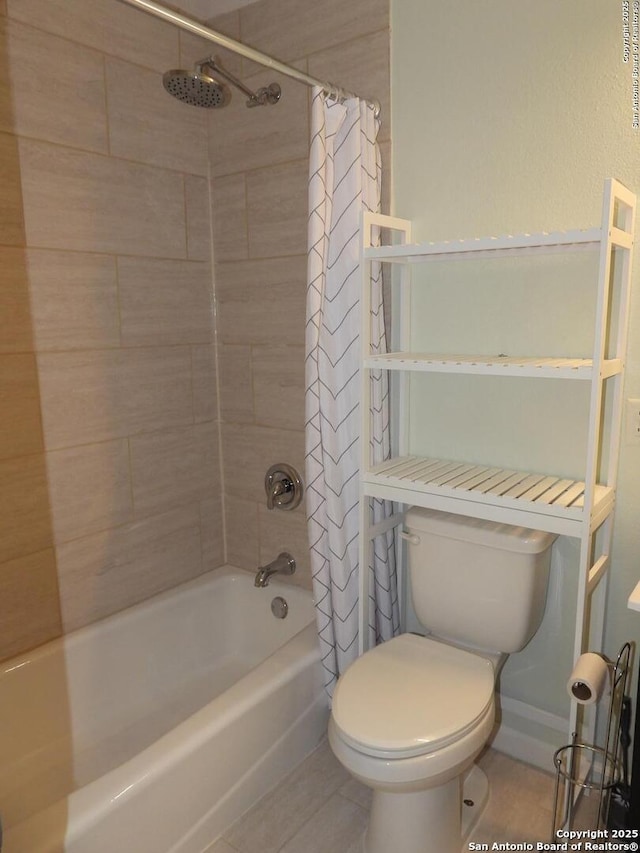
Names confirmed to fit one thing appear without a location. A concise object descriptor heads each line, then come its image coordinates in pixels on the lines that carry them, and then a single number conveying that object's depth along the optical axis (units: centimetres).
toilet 139
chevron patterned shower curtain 174
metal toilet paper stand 141
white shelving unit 140
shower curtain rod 132
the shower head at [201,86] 159
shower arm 179
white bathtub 141
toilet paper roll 131
